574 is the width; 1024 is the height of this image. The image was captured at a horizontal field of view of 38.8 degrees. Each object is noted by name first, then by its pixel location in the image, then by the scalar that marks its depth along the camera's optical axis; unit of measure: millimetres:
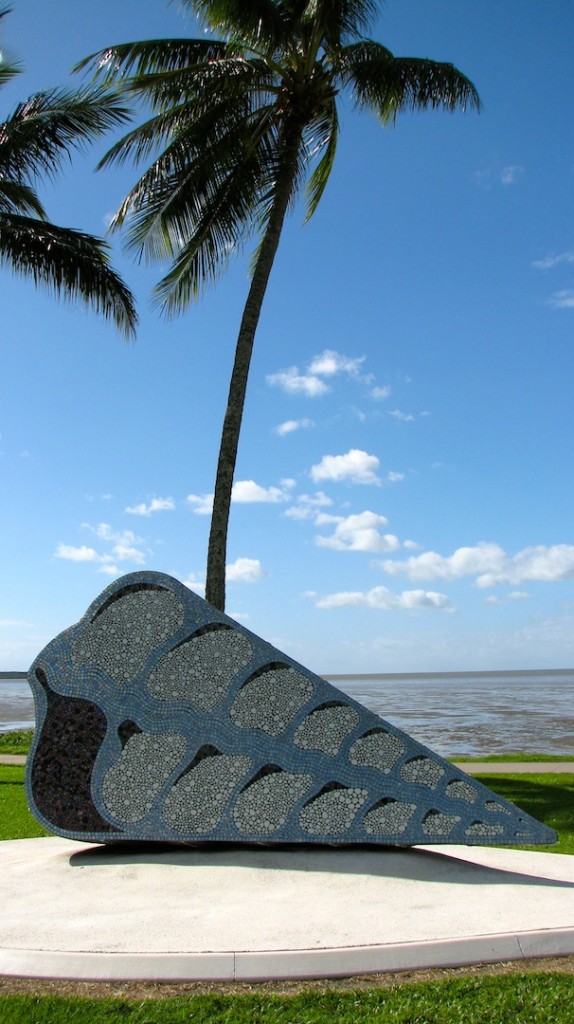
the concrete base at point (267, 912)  4277
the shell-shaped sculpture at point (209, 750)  6082
